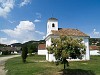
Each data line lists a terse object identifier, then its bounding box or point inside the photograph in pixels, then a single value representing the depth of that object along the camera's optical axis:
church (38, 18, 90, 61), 16.09
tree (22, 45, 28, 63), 14.18
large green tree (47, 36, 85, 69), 7.41
